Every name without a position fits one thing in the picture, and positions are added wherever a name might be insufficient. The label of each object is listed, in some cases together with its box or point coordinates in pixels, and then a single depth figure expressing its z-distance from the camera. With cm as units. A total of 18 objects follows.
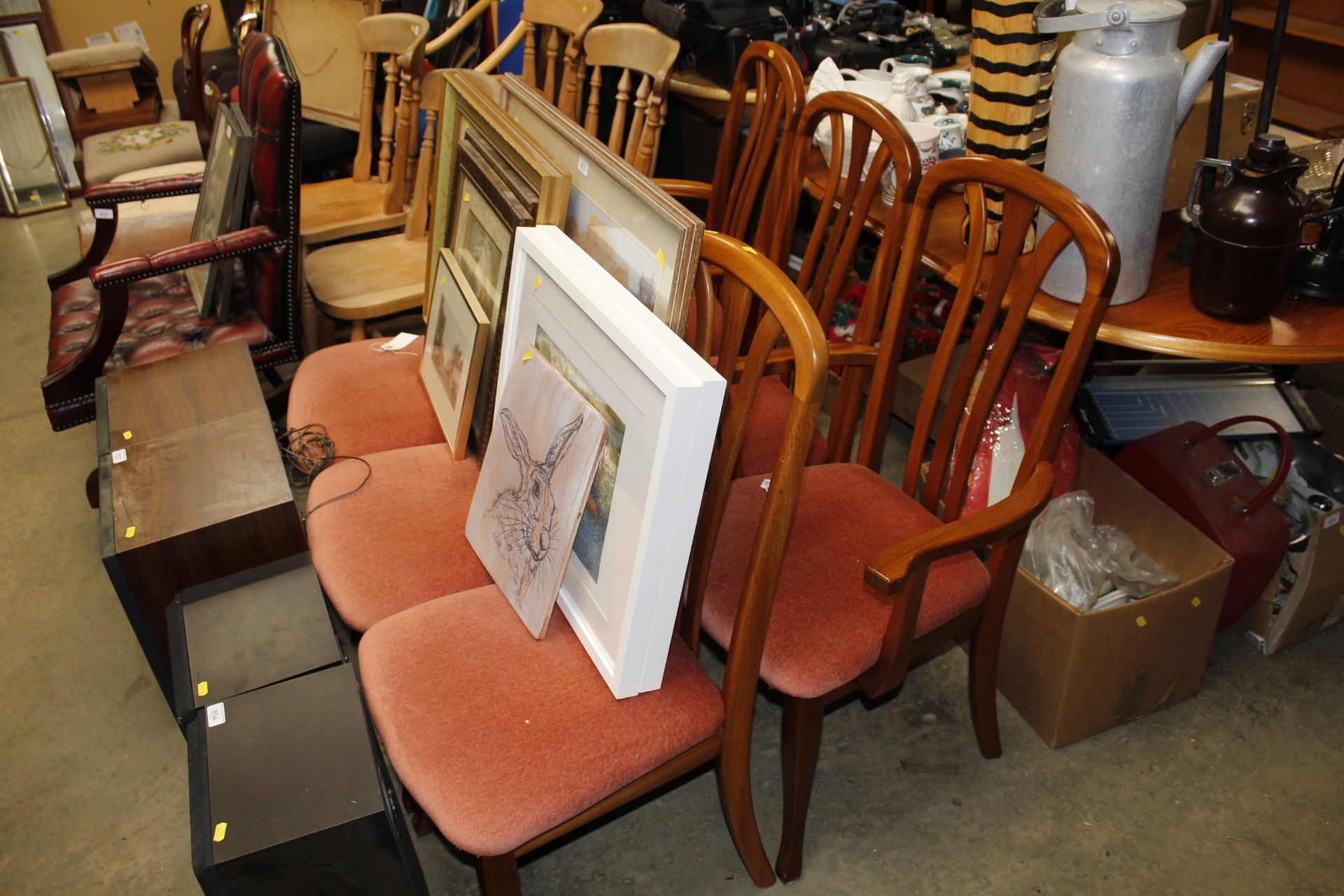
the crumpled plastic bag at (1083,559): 178
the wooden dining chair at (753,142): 197
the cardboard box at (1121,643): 168
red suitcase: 182
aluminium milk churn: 142
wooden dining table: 152
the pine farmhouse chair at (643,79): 232
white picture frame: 110
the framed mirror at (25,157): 405
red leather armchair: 219
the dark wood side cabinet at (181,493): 169
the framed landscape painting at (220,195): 229
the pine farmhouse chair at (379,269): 243
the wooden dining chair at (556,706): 117
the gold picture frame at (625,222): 122
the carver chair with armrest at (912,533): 132
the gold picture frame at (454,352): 169
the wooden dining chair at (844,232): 164
